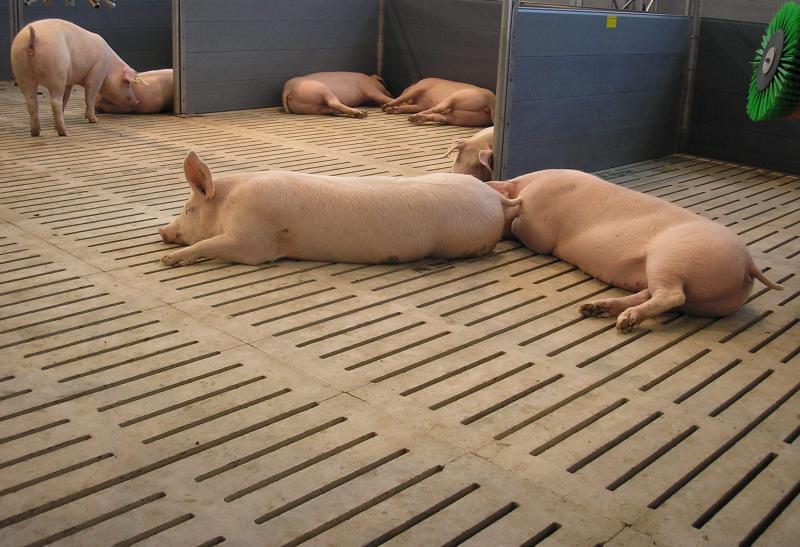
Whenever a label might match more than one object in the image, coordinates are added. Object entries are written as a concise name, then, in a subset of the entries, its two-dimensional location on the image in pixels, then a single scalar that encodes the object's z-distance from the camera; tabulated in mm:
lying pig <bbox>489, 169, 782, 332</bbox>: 4004
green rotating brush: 4137
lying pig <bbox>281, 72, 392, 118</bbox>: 9250
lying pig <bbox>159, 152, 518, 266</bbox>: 4551
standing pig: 7281
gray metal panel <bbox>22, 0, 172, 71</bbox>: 10570
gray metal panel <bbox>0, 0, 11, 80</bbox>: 10281
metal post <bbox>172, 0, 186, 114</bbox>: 8547
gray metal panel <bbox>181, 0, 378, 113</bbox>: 8852
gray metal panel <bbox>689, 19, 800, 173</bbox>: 7426
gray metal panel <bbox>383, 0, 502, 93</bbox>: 9242
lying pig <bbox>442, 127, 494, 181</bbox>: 6227
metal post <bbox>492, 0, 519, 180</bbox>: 6164
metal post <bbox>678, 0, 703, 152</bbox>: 7793
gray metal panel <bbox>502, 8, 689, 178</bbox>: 6461
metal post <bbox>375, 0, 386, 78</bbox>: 10234
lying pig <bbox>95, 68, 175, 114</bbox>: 8742
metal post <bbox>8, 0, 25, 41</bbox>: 10242
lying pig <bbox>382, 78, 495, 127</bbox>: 8961
